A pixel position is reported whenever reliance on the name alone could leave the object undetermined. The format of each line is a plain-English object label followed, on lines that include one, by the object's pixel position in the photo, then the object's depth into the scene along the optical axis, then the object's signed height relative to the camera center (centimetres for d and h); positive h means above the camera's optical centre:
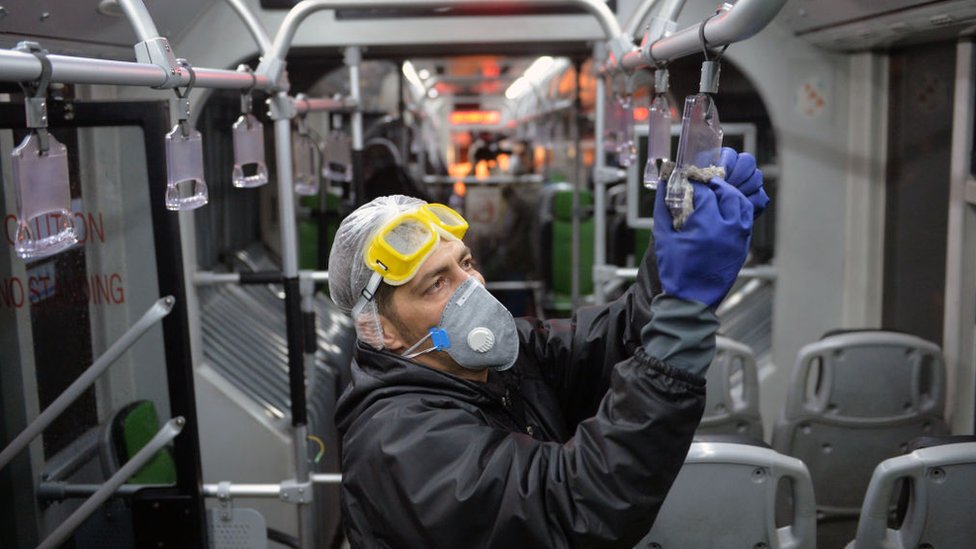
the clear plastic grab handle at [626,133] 312 +5
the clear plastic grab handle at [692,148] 138 -1
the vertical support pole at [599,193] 423 -21
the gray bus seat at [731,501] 223 -90
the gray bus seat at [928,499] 223 -91
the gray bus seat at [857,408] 346 -104
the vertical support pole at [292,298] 306 -50
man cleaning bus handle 141 -47
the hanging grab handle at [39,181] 165 -4
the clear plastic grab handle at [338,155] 438 +0
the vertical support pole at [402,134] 713 +15
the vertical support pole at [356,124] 421 +15
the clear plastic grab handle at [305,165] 371 -4
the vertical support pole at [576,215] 532 -40
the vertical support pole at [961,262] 360 -52
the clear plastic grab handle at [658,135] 235 +3
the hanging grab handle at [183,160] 226 +0
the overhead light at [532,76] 912 +88
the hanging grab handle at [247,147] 277 +3
